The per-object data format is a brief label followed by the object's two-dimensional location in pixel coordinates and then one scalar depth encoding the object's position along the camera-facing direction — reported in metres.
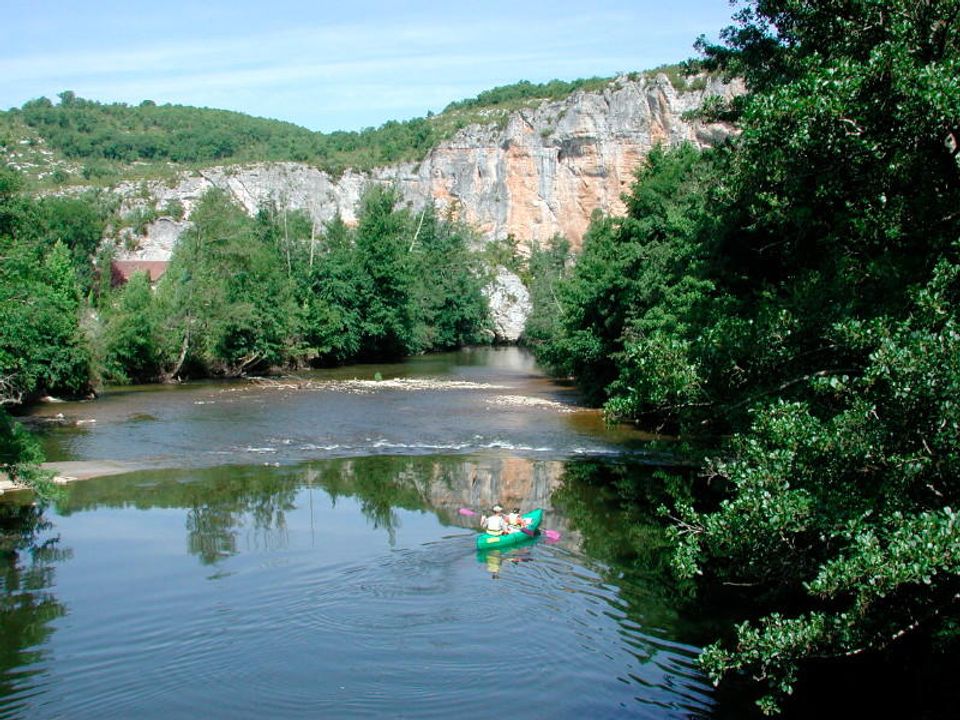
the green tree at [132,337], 42.12
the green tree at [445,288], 71.00
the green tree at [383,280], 58.38
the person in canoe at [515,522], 17.52
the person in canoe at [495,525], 17.28
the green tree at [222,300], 46.75
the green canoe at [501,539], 17.02
